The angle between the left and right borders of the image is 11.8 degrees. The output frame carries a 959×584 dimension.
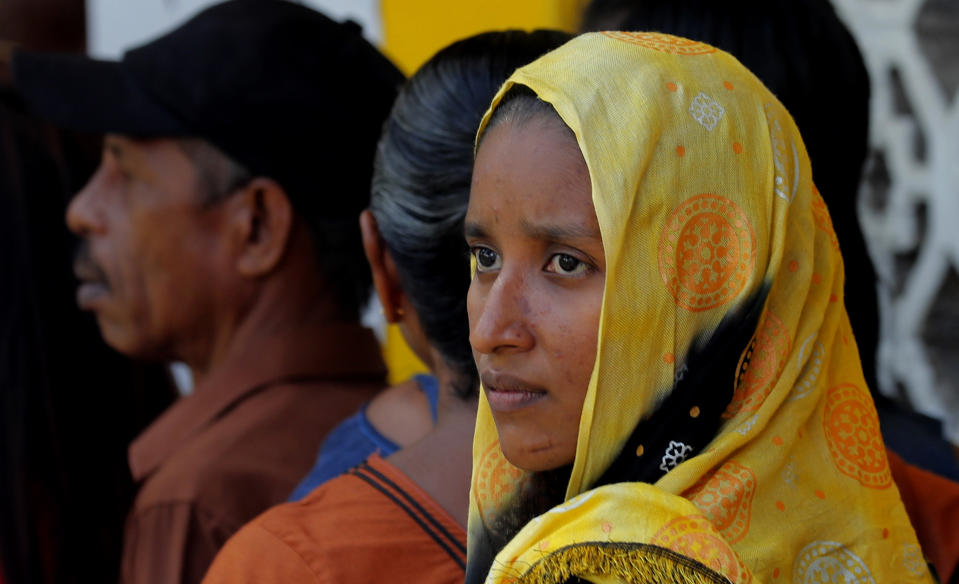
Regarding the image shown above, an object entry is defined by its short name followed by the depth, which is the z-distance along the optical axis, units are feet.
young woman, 7.24
